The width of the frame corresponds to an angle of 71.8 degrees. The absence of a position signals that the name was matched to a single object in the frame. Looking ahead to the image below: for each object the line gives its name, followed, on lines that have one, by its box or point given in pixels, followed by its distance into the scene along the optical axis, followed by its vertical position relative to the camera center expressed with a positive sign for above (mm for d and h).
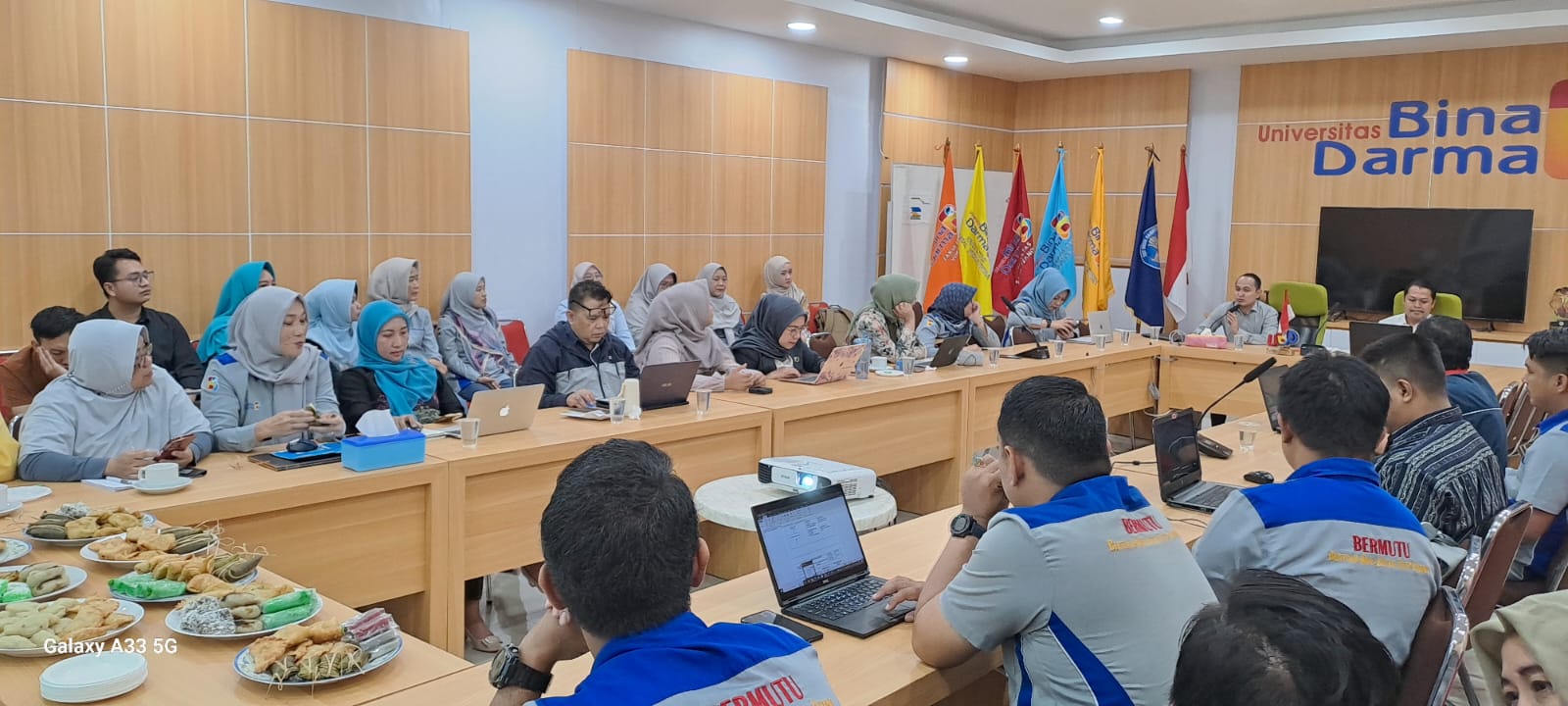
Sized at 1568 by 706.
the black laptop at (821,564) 2163 -668
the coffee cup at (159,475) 2834 -638
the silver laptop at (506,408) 3648 -581
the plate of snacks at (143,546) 2297 -683
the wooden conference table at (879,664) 1838 -756
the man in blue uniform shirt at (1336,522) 2023 -508
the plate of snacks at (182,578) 2121 -693
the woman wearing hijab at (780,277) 8180 -240
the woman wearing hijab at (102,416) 2975 -536
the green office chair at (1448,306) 7539 -309
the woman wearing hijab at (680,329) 5023 -408
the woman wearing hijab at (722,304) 7699 -439
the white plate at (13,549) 2330 -700
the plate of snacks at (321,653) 1776 -704
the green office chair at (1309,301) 7824 -314
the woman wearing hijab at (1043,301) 7809 -374
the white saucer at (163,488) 2820 -671
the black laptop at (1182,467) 3322 -672
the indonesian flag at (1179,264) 9391 -76
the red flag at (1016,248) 9656 +27
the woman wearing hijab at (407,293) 5980 -314
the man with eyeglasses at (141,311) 5023 -382
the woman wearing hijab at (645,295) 7352 -361
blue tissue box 3154 -633
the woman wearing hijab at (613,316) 6973 -472
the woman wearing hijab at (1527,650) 1054 -388
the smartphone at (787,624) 2092 -745
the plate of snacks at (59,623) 1852 -699
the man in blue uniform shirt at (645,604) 1247 -440
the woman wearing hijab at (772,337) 5445 -468
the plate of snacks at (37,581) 2082 -697
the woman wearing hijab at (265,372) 3561 -465
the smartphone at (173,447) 3041 -608
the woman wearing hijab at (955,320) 6688 -438
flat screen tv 8102 +40
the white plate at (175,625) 1959 -716
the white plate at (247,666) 1766 -722
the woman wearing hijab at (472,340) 6180 -595
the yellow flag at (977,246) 9484 +34
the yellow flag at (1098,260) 9711 -61
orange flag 9312 +28
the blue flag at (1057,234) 9656 +157
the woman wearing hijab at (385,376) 4184 -554
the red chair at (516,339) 6715 -621
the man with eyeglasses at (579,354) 4559 -483
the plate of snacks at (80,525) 2443 -679
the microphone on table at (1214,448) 3975 -706
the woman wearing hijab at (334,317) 5438 -413
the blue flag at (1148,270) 9484 -137
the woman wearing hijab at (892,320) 6086 -410
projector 3201 -682
